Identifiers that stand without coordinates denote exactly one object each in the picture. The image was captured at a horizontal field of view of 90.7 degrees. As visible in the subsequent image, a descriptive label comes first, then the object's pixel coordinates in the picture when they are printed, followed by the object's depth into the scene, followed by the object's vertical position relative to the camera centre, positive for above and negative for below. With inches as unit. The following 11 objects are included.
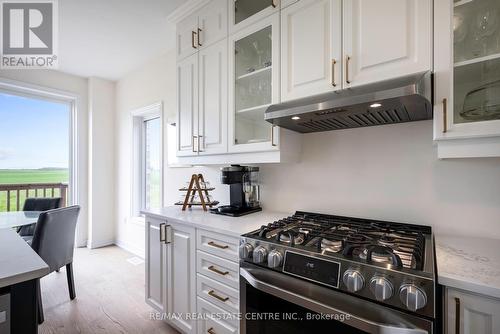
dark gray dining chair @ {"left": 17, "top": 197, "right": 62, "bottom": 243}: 109.1 -16.9
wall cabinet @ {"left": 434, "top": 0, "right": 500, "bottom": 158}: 39.5 +15.5
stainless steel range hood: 39.6 +10.8
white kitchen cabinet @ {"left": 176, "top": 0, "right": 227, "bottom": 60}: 72.4 +43.5
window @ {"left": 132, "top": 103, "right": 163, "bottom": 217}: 138.3 +3.4
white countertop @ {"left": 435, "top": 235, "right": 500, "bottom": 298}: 29.9 -14.1
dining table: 78.5 -18.7
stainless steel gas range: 31.6 -16.6
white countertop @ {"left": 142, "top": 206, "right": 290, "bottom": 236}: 56.5 -14.3
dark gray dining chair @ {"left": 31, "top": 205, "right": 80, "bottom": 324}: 74.4 -23.4
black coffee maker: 74.0 -7.3
